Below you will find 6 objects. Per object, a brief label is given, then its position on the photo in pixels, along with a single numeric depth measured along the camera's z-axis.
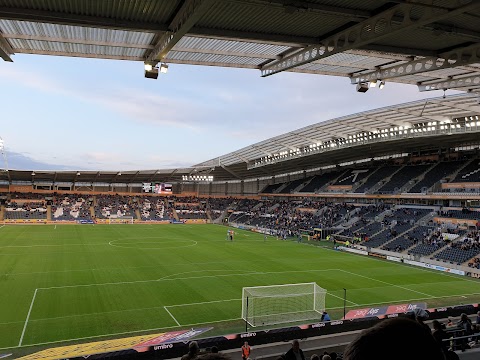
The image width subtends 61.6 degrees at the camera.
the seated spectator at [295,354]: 8.20
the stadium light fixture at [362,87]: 13.64
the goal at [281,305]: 18.48
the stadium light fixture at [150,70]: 11.42
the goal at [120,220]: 67.88
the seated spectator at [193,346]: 7.20
